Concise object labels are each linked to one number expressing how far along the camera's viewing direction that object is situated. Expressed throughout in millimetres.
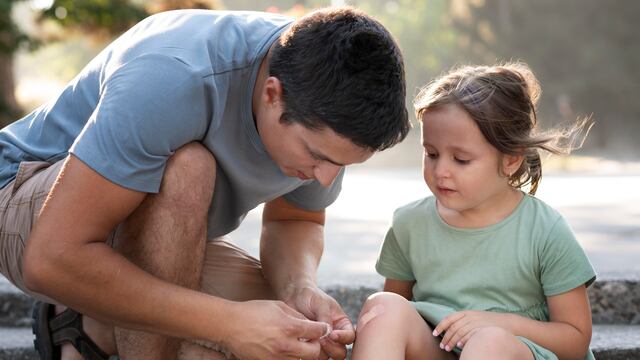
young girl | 2469
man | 2197
